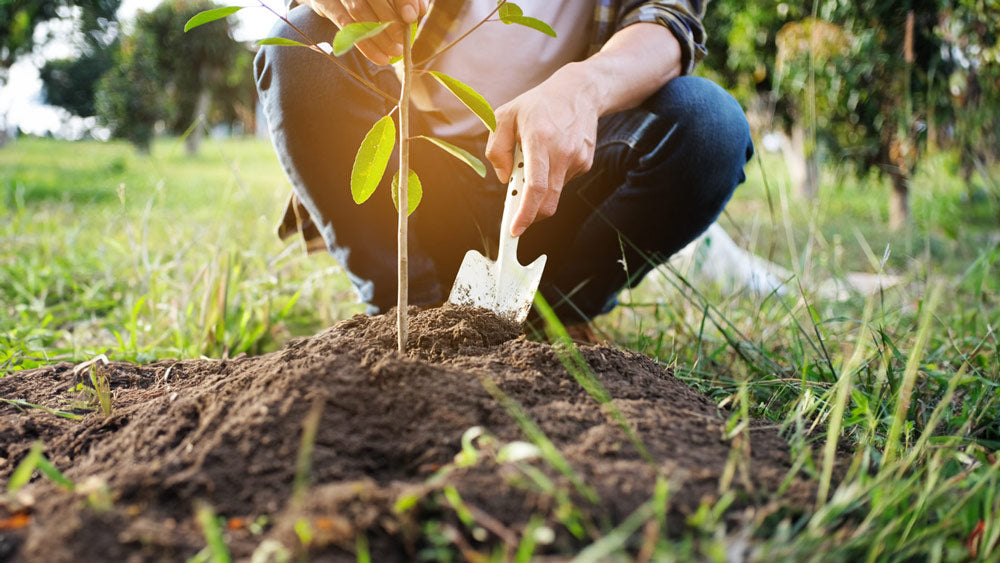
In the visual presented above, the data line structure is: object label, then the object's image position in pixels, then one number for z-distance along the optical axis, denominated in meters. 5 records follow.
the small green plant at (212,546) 0.56
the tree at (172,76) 16.58
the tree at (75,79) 24.92
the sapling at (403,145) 0.99
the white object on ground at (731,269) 2.74
